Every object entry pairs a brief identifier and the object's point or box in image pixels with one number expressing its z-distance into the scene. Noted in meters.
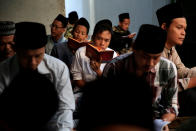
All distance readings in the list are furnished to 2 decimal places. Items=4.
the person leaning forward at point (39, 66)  1.94
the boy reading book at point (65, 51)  3.63
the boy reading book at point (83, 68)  2.87
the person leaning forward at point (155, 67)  2.06
